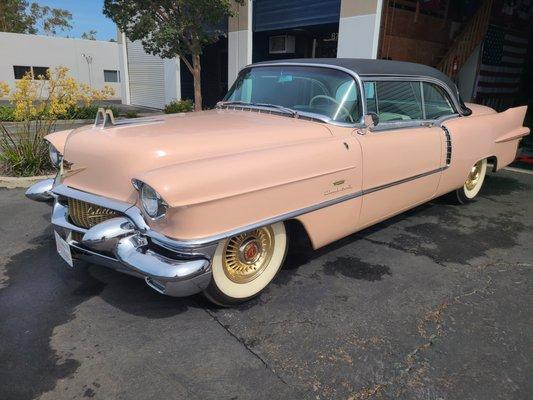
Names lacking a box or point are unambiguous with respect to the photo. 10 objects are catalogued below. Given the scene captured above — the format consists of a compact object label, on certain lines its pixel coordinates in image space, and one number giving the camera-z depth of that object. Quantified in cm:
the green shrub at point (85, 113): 1245
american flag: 1091
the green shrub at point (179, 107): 1317
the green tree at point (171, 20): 1023
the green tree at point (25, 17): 3816
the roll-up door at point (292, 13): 985
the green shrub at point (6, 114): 1174
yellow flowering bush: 555
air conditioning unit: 1308
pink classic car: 230
